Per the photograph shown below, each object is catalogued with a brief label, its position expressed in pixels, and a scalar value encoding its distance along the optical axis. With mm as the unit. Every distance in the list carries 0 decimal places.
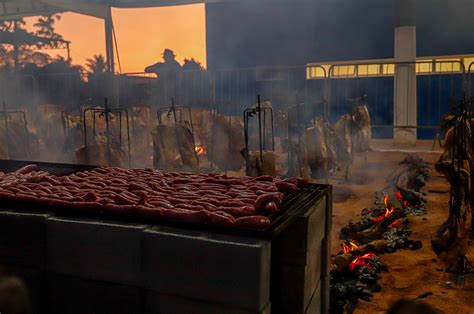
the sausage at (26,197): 3542
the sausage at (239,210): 3139
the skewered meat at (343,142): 9969
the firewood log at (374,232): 6531
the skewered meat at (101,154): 7922
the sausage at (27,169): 4848
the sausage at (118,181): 4200
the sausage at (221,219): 2918
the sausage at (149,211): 3119
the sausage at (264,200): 3307
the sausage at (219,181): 4186
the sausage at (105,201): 3367
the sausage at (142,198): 3342
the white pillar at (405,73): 15344
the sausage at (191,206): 3213
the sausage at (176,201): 3448
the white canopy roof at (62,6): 14312
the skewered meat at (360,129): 11211
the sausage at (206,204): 3246
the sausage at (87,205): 3304
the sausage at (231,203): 3312
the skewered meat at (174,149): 8359
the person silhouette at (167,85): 14192
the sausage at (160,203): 3295
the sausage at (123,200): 3369
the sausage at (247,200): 3389
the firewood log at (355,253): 5207
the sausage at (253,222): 2865
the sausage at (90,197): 3447
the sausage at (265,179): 4323
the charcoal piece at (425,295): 4605
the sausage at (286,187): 3947
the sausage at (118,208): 3199
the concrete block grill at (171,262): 2723
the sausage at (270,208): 3242
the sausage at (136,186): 4012
